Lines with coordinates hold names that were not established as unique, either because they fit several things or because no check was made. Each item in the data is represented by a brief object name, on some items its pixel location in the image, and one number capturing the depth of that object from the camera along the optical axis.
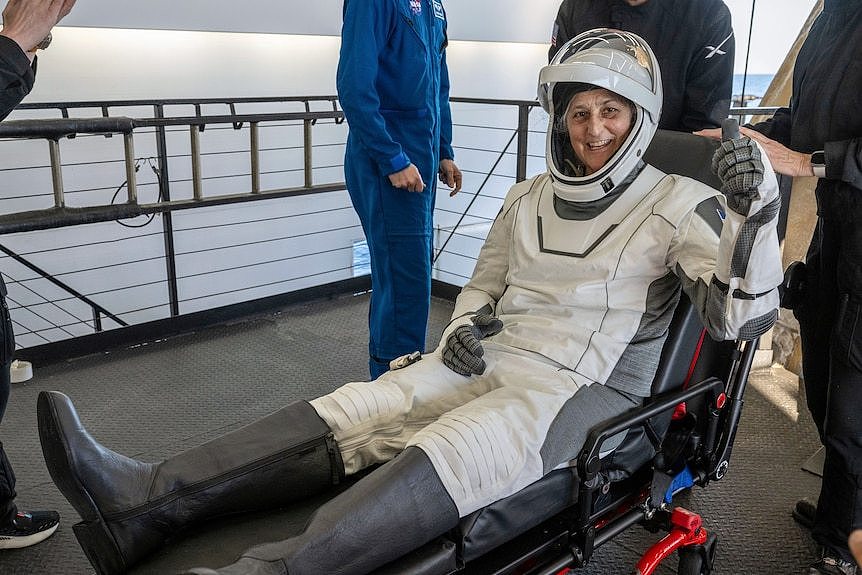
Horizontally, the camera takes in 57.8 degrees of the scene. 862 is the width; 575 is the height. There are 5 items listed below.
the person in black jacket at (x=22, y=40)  1.40
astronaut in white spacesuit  1.34
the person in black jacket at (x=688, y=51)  2.14
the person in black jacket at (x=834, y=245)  1.72
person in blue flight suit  2.27
